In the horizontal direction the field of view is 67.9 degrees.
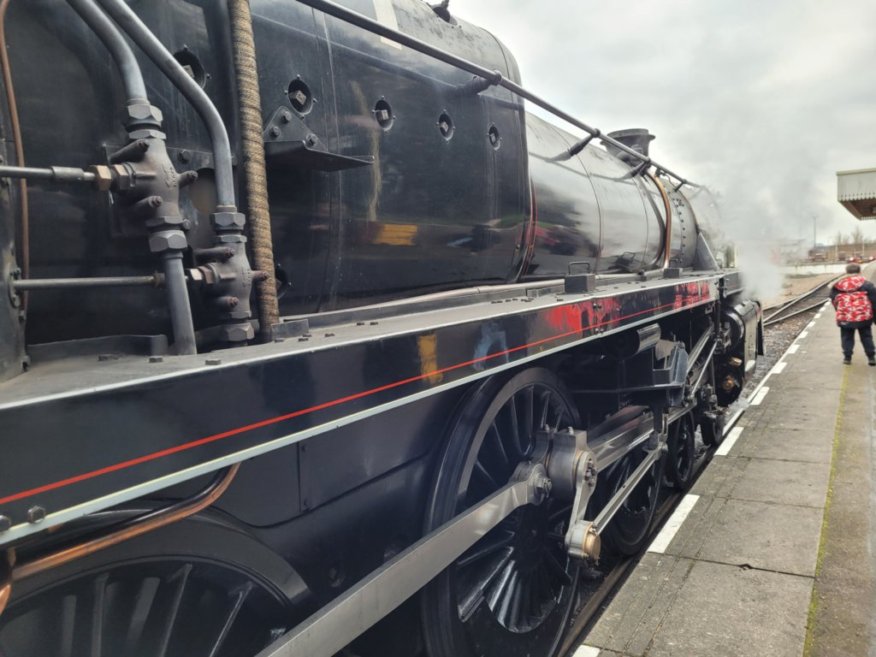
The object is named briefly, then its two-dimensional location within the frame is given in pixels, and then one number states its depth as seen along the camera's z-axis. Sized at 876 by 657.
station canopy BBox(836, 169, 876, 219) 16.58
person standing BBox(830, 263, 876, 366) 9.01
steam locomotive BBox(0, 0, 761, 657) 1.03
